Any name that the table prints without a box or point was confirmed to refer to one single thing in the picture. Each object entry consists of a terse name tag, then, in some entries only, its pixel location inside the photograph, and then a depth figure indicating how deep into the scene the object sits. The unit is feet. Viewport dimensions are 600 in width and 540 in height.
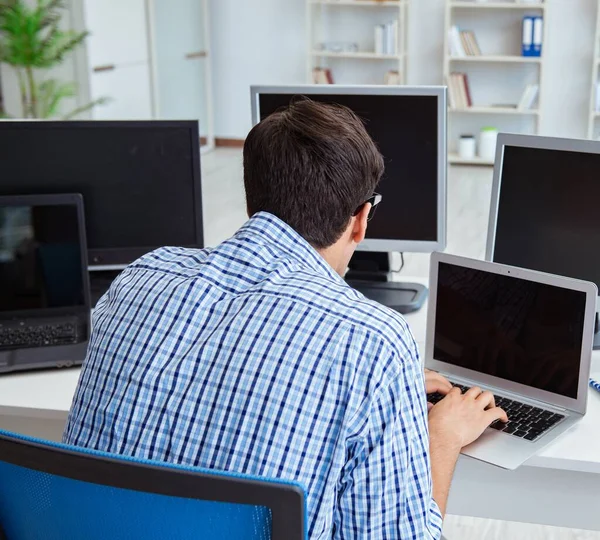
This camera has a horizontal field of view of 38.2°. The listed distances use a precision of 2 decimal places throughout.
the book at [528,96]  22.52
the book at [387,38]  22.79
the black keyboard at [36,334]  6.12
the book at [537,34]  21.95
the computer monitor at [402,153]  6.66
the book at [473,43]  22.54
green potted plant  17.40
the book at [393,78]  23.22
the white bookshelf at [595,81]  21.63
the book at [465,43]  22.56
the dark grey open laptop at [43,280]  6.10
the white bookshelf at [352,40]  23.35
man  3.22
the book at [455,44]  22.40
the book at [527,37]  21.95
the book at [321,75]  23.71
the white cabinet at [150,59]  20.53
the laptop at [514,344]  4.88
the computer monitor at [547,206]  5.84
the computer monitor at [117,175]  6.73
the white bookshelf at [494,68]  22.45
